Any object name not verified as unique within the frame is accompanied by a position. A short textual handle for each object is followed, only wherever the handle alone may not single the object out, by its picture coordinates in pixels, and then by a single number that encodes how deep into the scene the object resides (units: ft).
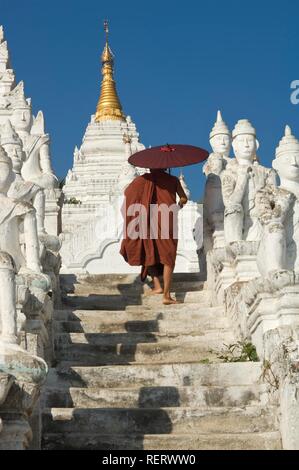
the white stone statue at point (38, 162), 53.42
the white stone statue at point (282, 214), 36.78
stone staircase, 31.58
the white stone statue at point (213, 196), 47.49
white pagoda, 84.99
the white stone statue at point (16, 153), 48.75
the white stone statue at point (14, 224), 35.60
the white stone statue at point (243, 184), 45.11
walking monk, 45.16
